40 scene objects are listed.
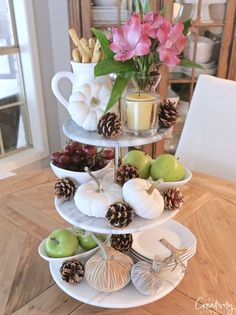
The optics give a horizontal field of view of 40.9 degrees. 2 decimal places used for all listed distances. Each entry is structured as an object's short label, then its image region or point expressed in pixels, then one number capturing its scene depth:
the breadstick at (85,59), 0.66
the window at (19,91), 2.01
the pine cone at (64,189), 0.68
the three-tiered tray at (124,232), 0.62
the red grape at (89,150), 0.74
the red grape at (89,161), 0.73
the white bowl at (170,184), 0.72
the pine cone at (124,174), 0.67
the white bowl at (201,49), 1.96
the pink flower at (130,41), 0.55
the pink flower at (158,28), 0.55
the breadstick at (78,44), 0.66
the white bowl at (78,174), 0.71
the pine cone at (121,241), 0.73
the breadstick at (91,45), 0.67
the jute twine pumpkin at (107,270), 0.70
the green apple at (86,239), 0.76
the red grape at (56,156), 0.74
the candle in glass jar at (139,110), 0.62
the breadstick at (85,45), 0.66
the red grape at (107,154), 0.75
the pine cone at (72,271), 0.71
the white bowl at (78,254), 0.73
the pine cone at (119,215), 0.60
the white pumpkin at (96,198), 0.63
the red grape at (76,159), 0.73
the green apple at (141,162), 0.75
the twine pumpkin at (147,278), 0.70
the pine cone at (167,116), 0.67
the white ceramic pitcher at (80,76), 0.65
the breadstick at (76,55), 0.67
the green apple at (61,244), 0.73
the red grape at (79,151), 0.74
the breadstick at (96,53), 0.65
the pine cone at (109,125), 0.60
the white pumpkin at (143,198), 0.62
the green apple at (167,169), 0.72
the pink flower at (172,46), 0.56
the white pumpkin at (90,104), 0.64
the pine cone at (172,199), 0.67
